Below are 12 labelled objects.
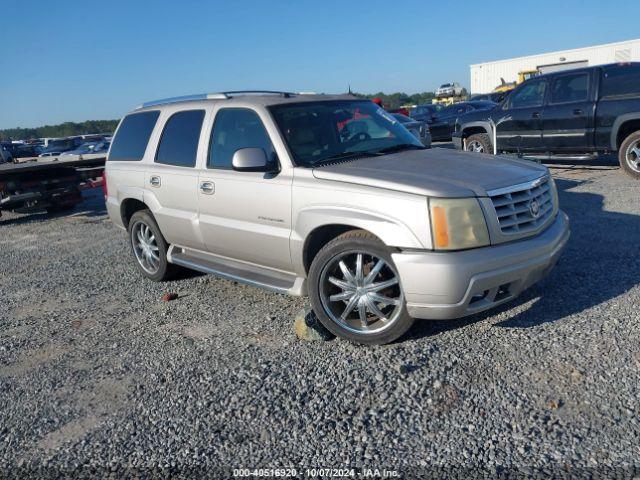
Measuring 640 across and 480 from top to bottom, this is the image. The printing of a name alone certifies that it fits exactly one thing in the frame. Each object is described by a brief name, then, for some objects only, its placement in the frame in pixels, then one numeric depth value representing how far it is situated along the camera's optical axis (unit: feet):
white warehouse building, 109.60
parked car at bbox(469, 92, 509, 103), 97.81
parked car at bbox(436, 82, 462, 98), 160.06
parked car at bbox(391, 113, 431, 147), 47.96
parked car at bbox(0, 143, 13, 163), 46.62
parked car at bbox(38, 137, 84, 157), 96.68
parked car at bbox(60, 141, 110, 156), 79.18
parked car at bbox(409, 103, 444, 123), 68.64
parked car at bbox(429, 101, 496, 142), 65.62
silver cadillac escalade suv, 12.15
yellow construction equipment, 119.85
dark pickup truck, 32.17
